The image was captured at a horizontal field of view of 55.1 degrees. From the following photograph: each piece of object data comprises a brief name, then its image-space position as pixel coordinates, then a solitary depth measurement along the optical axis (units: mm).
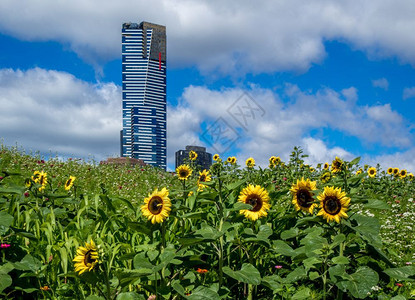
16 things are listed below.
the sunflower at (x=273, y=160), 9992
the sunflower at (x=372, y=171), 10739
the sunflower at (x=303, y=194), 3336
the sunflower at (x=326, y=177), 4107
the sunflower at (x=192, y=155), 8439
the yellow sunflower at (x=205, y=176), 4395
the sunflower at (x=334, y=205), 2752
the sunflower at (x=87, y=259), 2326
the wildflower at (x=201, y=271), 2900
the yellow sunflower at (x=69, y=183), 4519
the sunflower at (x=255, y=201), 3145
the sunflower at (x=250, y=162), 9852
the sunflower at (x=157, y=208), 2604
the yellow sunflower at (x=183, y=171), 4453
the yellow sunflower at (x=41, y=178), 4492
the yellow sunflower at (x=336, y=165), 3883
